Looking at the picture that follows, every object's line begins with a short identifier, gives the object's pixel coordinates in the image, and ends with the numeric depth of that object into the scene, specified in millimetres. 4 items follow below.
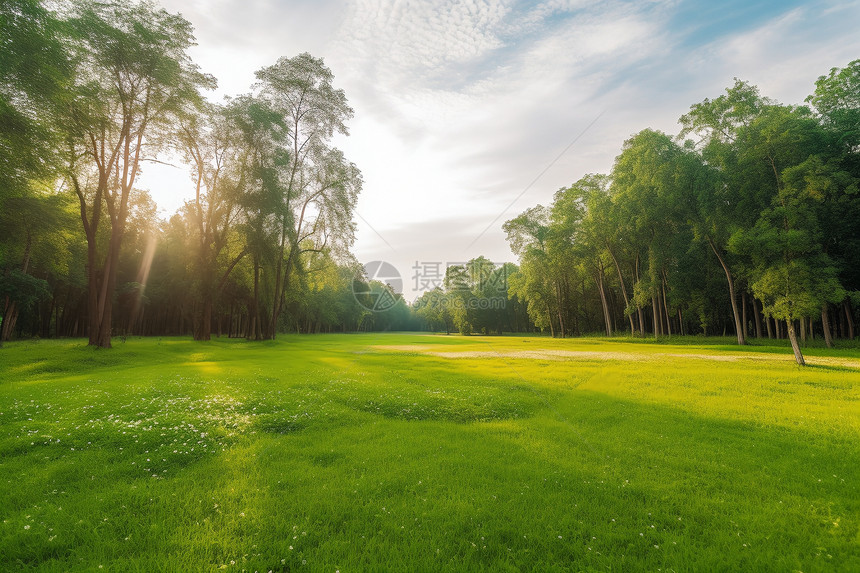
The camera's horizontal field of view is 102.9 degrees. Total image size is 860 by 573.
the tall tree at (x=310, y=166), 39250
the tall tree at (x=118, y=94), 22672
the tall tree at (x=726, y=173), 33281
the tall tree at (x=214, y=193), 36969
